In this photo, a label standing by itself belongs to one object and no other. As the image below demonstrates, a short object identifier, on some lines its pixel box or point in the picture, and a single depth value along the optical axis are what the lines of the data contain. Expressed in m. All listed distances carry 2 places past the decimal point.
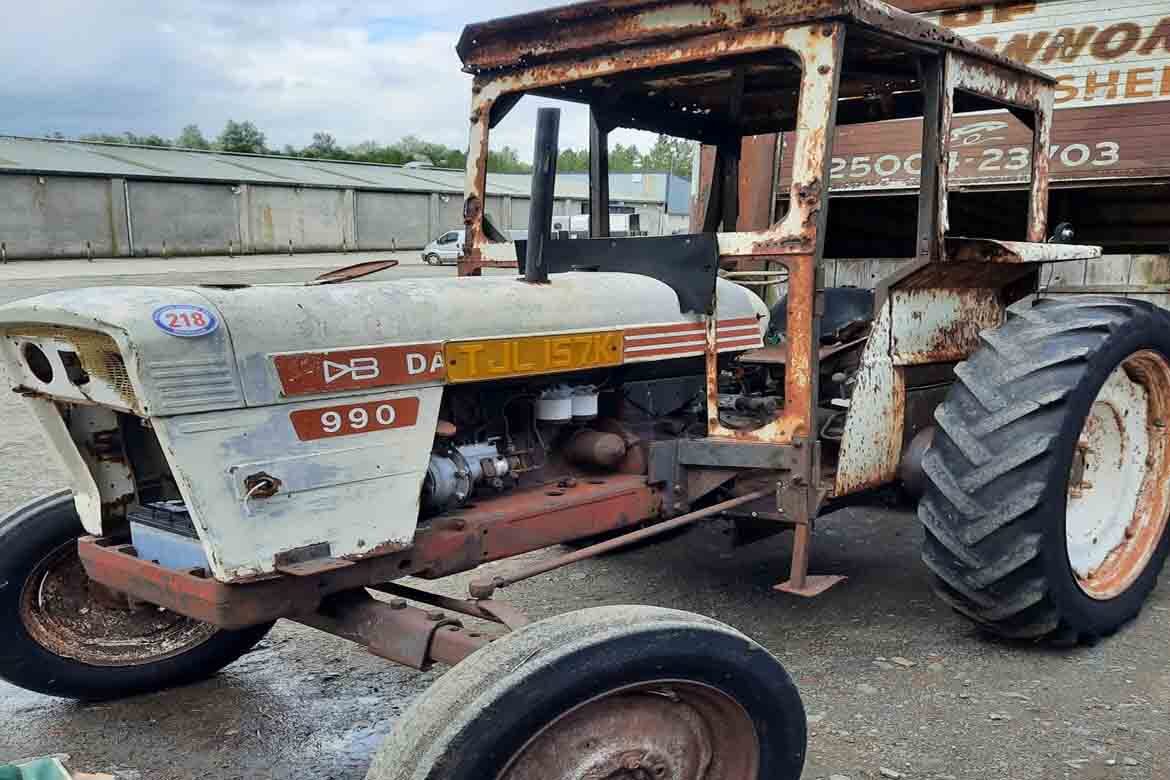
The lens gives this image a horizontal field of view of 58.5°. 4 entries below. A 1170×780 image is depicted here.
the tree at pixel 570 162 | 48.61
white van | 28.75
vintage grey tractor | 2.33
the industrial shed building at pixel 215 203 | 28.31
